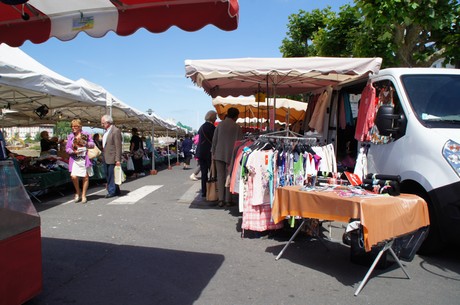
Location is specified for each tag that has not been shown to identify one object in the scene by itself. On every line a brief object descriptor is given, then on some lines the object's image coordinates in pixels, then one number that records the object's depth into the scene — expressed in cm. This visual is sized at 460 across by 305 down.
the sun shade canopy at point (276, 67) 568
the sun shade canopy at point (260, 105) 1167
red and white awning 326
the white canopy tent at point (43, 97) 723
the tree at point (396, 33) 830
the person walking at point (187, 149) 1997
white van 413
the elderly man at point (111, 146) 849
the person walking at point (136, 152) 1527
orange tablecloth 338
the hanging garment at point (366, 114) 569
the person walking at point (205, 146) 854
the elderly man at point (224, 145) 741
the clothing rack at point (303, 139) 537
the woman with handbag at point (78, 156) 806
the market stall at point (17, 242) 284
